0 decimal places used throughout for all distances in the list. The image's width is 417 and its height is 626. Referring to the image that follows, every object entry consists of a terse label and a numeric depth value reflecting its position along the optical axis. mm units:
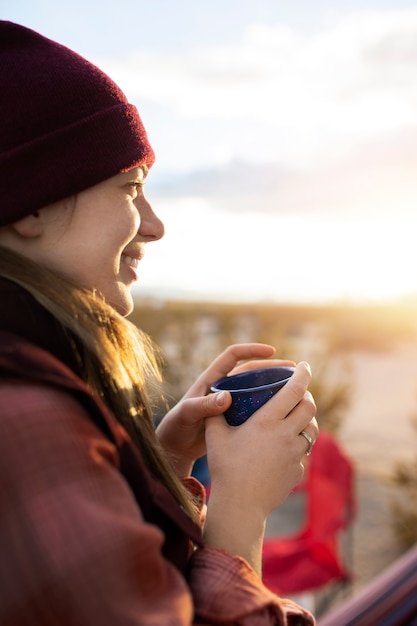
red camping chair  4016
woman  787
